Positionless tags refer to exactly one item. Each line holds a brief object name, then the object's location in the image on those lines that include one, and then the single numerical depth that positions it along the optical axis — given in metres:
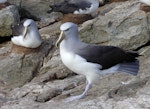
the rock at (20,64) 18.72
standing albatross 13.05
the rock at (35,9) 24.98
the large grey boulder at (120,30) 18.67
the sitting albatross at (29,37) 19.41
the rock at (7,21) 22.77
